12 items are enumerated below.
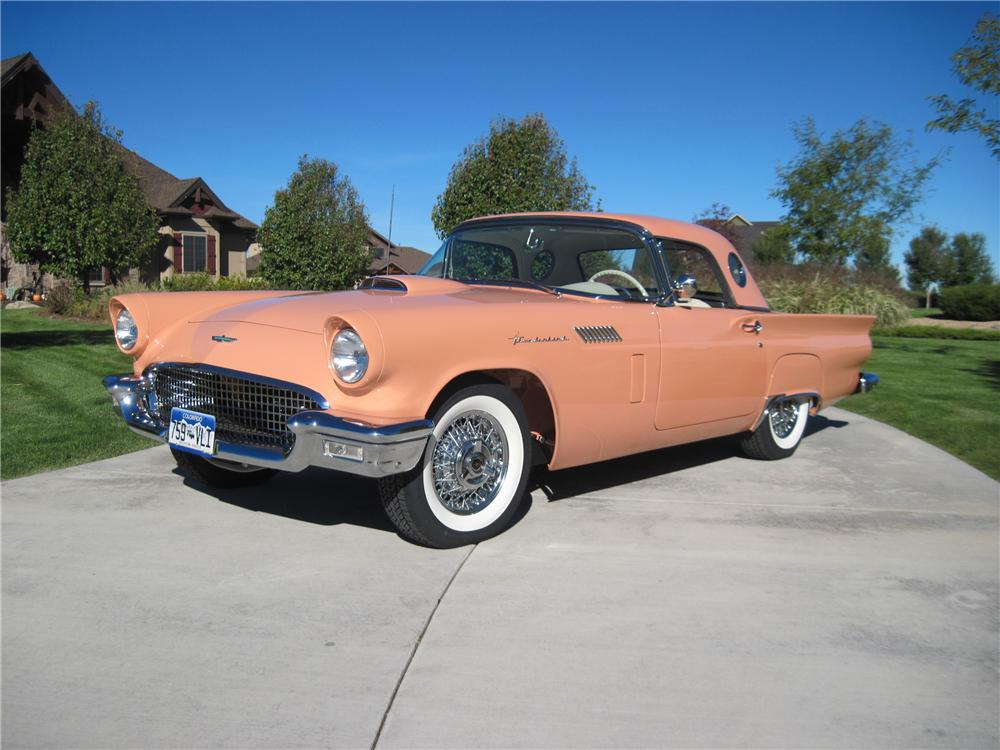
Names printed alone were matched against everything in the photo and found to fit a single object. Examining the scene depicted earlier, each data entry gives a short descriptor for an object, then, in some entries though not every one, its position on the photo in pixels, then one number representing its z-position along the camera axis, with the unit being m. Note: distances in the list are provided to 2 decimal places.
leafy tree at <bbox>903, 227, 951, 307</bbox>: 55.06
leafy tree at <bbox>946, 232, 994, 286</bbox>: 54.06
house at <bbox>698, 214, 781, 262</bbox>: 35.16
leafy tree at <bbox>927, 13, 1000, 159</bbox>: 12.44
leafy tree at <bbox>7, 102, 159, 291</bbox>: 16.30
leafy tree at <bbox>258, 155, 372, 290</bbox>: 27.09
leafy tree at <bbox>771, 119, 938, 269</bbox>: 20.38
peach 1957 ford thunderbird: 3.29
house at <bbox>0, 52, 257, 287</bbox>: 23.59
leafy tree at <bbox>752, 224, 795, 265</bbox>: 38.19
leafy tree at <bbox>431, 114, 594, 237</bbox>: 14.23
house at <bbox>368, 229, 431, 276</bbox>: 33.66
